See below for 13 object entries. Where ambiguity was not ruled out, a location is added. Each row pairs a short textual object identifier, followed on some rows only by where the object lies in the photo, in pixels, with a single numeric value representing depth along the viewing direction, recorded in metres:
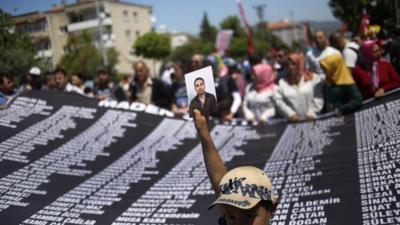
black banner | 3.10
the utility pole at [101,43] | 16.84
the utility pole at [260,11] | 47.58
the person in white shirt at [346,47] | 5.82
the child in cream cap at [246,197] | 1.77
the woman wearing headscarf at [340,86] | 4.74
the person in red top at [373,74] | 4.83
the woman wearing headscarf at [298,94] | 5.10
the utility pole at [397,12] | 5.90
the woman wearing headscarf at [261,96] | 5.56
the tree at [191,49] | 60.25
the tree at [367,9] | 7.21
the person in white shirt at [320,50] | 5.58
